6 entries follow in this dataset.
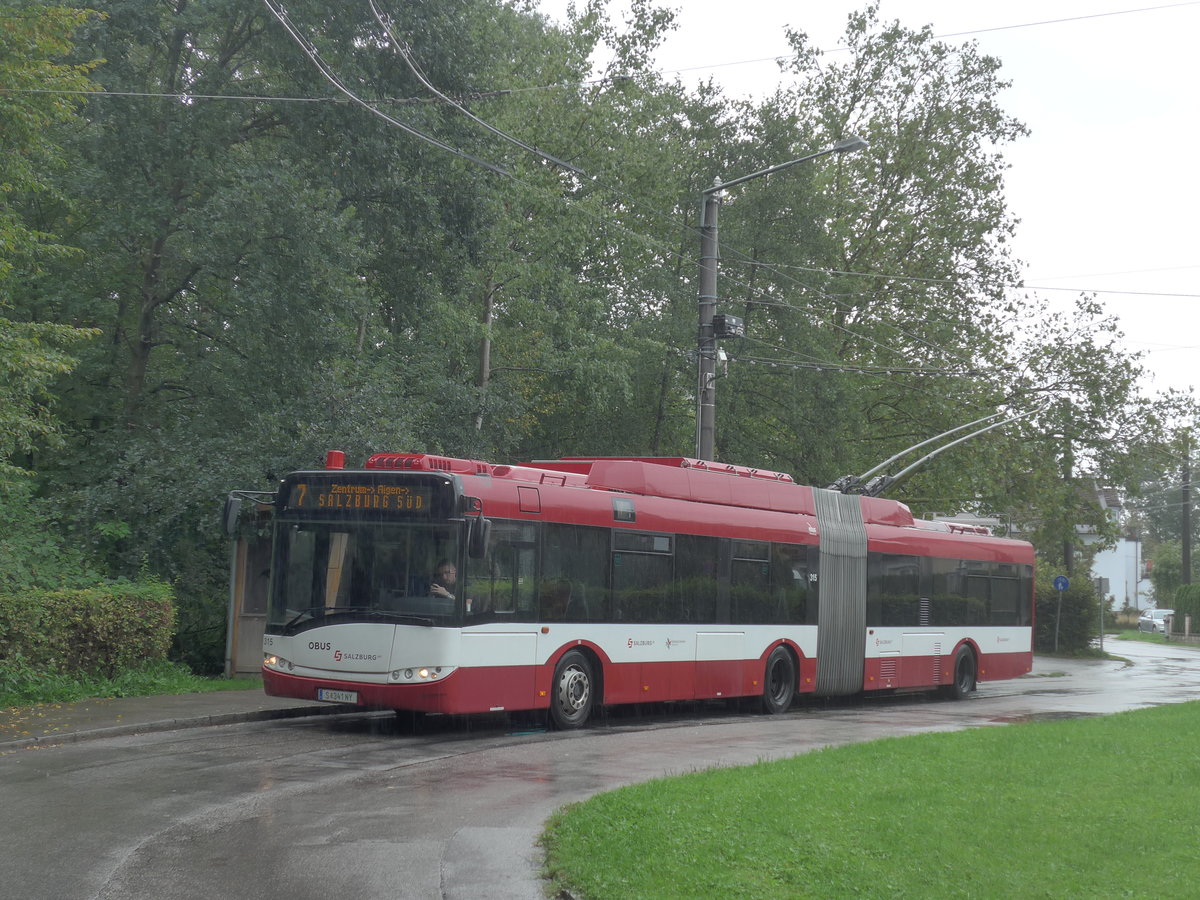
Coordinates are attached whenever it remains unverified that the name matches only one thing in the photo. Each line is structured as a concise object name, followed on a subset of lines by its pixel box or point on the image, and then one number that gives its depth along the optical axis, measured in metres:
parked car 82.38
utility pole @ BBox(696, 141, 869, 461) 21.05
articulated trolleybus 14.22
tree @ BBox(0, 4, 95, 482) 16.19
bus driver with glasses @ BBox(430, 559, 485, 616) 14.17
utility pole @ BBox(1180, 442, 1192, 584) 63.72
